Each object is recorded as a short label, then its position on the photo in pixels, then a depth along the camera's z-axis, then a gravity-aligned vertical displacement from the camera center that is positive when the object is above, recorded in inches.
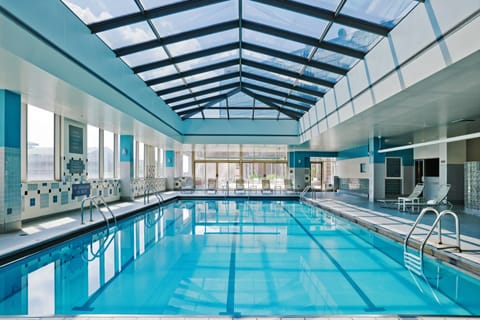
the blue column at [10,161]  221.5 +3.2
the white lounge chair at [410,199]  358.6 -39.5
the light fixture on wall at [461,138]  190.6 +18.2
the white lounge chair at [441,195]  334.0 -33.4
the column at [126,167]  460.8 -2.7
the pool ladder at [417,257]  174.7 -57.1
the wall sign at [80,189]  306.0 -24.5
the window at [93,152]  408.5 +17.6
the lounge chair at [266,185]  652.1 -42.3
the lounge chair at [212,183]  656.6 -38.2
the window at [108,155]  454.0 +16.0
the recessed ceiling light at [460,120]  303.6 +44.2
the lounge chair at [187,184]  729.3 -46.2
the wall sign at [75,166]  346.6 -0.8
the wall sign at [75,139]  348.7 +30.0
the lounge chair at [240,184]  713.0 -44.1
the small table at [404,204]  347.6 -45.7
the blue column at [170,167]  706.1 -4.3
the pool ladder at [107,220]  266.5 -51.3
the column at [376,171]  451.2 -9.1
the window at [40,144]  294.7 +21.4
